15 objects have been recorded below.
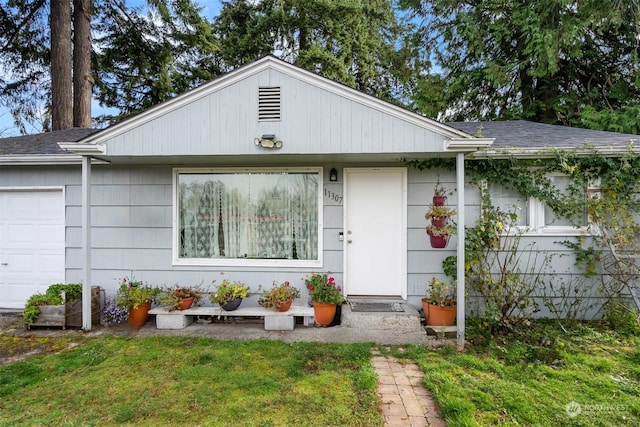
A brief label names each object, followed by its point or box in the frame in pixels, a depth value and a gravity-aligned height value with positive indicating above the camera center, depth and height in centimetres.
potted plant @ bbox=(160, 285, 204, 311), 457 -119
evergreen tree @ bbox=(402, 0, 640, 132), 764 +448
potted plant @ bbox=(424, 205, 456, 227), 427 +4
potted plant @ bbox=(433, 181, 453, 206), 443 +37
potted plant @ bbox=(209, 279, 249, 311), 455 -116
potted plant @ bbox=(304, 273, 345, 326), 447 -118
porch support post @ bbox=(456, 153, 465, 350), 400 -51
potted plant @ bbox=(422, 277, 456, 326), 428 -123
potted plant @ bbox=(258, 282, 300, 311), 446 -117
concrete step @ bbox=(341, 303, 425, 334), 428 -143
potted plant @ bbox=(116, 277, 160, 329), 449 -122
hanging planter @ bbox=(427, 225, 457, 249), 425 -22
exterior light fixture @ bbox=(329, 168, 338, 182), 494 +68
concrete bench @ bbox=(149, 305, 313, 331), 442 -141
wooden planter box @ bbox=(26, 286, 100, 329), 444 -141
